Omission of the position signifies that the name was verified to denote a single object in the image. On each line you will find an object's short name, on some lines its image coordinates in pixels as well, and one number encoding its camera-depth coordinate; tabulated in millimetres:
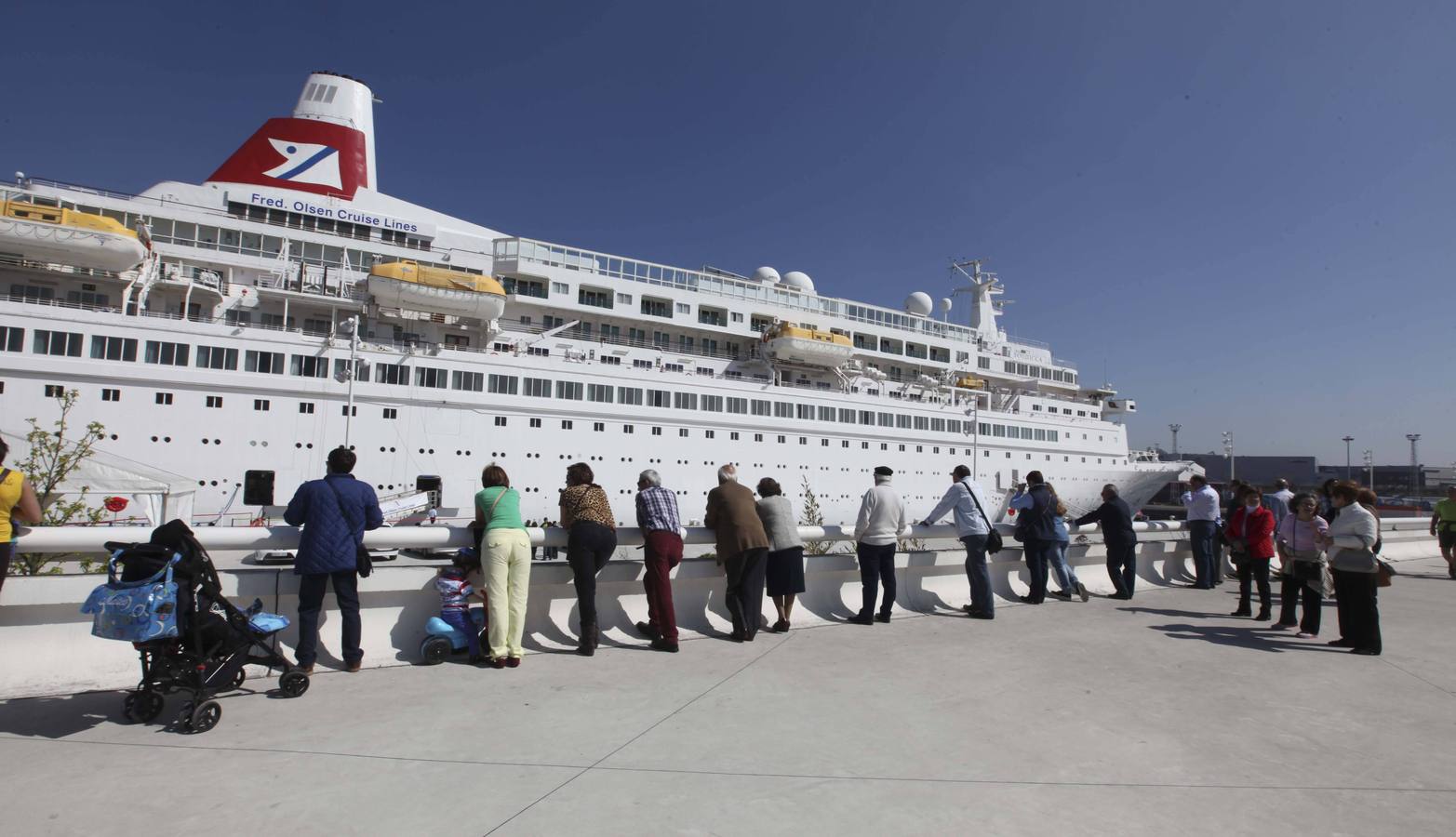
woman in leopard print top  5172
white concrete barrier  4008
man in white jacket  6469
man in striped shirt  5340
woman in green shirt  4793
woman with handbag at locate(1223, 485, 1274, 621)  7316
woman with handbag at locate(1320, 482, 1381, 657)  5664
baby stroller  3414
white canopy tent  11742
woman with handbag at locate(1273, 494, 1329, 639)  6266
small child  4957
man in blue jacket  4422
